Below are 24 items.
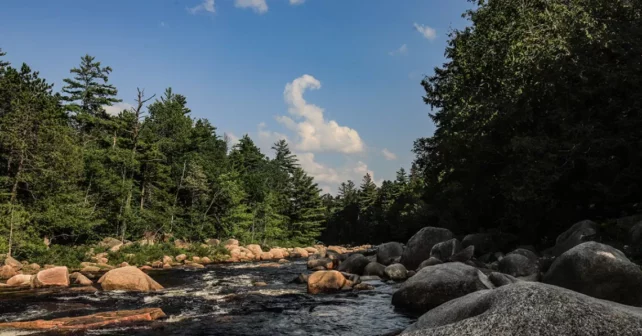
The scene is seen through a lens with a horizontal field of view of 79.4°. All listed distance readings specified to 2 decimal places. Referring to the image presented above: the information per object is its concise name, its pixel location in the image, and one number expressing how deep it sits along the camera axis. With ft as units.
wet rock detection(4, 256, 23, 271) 58.99
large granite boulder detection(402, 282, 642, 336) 9.57
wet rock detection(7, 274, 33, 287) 49.53
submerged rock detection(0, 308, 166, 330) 27.66
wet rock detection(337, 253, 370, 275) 64.39
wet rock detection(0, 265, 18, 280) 54.24
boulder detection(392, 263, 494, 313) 33.27
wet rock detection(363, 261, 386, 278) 60.26
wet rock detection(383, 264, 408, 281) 56.44
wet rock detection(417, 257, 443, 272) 53.72
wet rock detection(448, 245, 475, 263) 55.47
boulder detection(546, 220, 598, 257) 46.75
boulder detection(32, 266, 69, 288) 48.93
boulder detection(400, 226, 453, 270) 64.34
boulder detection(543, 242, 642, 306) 27.94
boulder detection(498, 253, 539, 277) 43.98
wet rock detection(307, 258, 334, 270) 78.43
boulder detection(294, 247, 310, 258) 136.93
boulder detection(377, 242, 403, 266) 75.05
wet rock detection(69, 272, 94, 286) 50.60
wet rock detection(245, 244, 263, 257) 112.98
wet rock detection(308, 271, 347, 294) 45.62
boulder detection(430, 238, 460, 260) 59.47
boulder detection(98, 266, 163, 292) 45.98
